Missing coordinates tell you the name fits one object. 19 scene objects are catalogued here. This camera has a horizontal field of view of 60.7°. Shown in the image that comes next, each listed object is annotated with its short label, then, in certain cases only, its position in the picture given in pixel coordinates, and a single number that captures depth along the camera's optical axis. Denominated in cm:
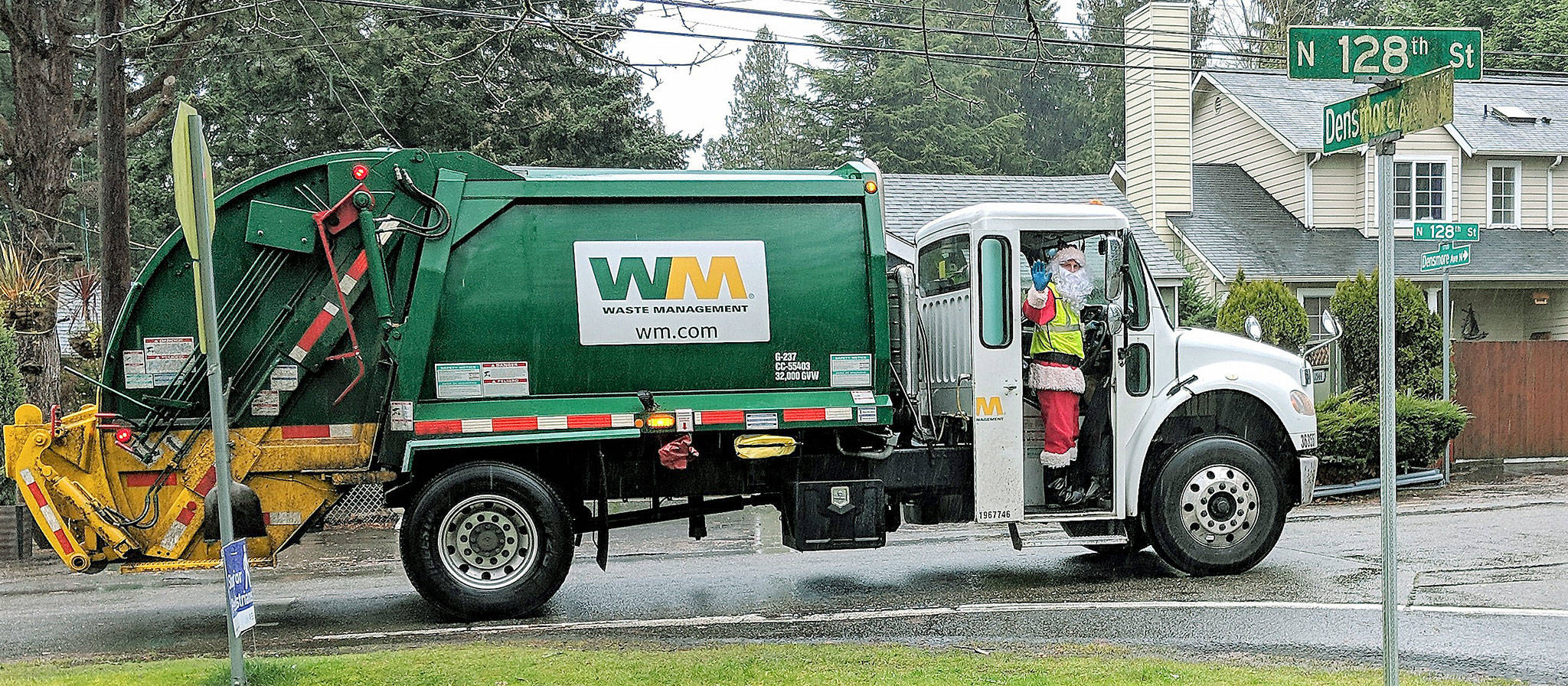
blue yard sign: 530
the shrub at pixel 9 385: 1344
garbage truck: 815
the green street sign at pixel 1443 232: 1284
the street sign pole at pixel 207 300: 510
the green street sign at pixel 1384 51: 483
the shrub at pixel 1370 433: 1475
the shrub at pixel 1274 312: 1761
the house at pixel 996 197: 2123
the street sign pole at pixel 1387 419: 469
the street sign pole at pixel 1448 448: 1518
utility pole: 1220
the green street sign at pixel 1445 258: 1292
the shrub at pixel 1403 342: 1655
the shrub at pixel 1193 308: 2095
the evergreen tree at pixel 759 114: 5400
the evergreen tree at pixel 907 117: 3928
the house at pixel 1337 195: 2403
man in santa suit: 900
